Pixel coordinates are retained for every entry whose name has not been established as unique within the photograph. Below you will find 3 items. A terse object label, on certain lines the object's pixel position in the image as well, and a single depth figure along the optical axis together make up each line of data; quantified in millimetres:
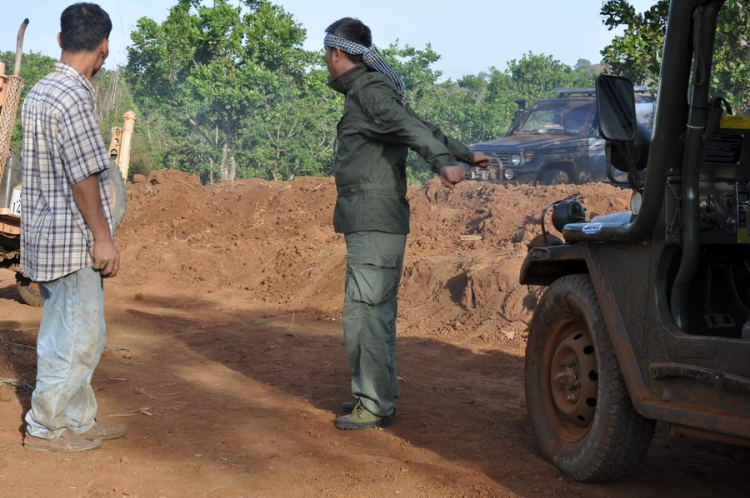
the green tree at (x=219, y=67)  22688
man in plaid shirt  3836
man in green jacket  4652
